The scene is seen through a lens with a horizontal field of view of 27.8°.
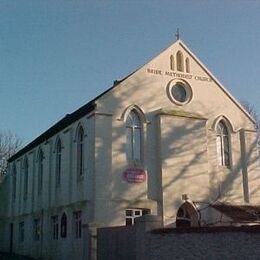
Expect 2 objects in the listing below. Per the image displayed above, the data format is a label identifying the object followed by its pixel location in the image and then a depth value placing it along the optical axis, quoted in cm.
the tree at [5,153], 6230
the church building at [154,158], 2697
